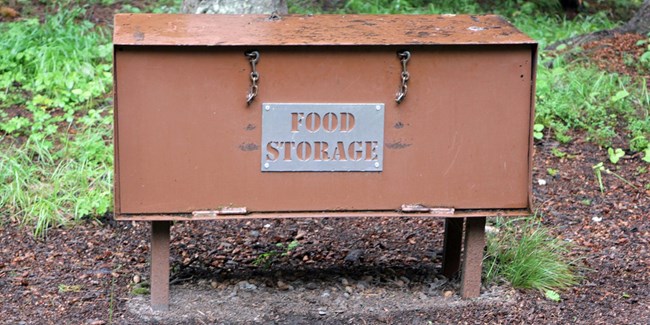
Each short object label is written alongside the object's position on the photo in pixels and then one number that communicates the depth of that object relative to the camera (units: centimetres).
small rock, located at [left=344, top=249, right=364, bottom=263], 499
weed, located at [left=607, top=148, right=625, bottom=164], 621
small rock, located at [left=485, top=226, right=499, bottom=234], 507
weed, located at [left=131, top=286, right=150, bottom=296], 454
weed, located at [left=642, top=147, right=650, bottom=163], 617
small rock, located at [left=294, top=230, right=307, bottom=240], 536
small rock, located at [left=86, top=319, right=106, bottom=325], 422
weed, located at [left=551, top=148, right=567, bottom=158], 638
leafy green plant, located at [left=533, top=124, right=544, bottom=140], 656
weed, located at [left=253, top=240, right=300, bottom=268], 494
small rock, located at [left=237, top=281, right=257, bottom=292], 454
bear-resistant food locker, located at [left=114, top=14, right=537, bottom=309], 387
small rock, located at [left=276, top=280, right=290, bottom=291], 456
